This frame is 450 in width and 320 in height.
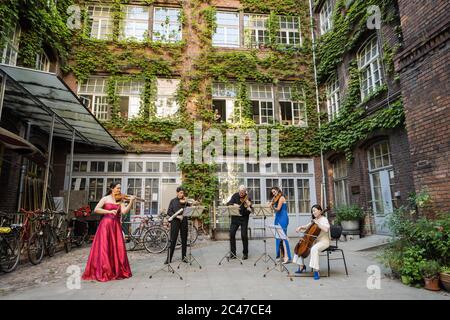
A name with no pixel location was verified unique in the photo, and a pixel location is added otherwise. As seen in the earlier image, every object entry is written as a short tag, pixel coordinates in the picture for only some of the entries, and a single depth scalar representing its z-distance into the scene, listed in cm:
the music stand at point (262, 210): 624
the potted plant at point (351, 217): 928
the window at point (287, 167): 1231
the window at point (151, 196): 1130
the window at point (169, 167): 1157
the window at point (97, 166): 1135
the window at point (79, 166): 1124
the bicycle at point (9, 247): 535
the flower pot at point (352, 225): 926
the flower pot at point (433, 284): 422
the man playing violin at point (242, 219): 667
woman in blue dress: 627
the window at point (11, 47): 817
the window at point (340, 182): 1104
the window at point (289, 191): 1216
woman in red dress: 485
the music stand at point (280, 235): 553
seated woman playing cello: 486
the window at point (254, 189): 1190
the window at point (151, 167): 1153
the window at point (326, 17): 1228
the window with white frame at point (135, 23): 1265
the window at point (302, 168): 1243
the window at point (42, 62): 1012
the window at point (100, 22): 1245
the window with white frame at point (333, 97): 1173
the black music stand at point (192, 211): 582
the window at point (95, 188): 1116
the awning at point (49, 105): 615
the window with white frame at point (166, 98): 1206
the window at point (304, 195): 1220
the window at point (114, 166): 1142
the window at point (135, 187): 1136
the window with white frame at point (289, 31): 1356
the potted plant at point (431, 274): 422
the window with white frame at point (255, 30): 1332
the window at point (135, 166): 1147
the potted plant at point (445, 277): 413
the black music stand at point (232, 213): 645
